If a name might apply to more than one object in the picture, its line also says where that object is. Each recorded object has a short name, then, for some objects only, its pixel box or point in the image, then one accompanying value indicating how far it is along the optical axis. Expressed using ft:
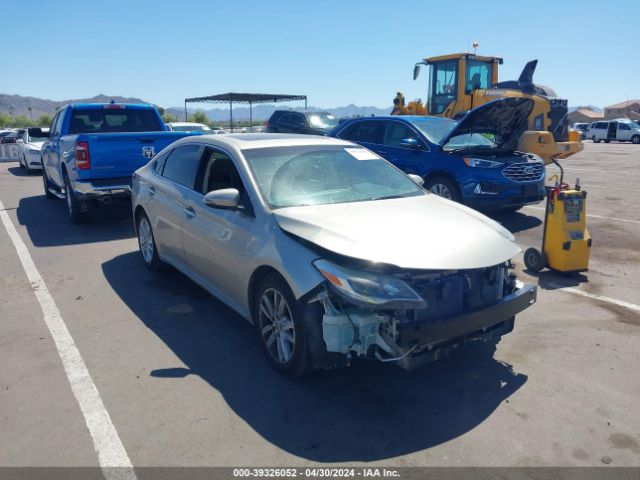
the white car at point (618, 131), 132.57
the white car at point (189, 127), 59.76
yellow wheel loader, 41.55
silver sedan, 10.93
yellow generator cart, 19.61
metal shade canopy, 123.03
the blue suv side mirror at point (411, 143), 28.68
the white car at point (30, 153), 54.81
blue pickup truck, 26.63
